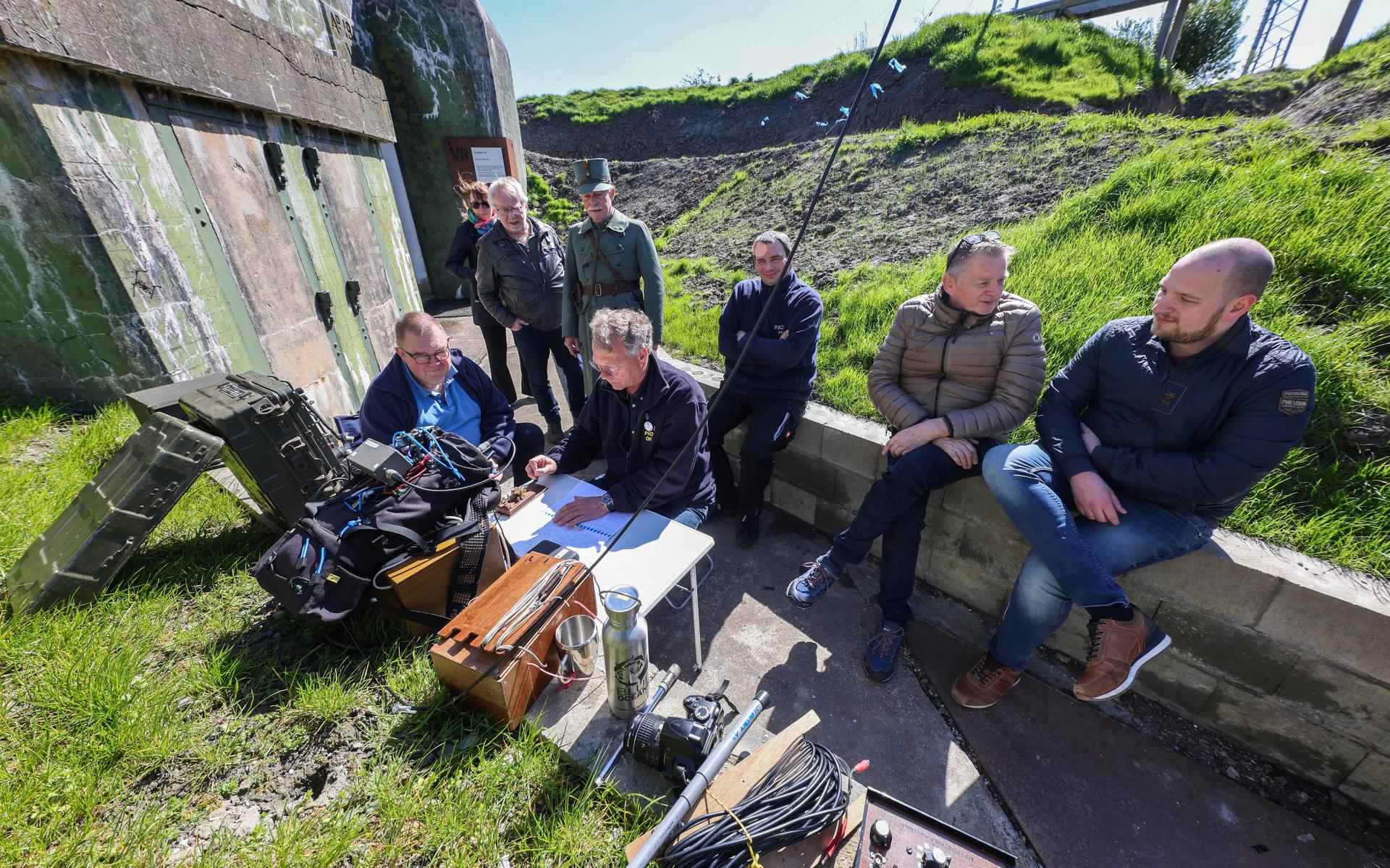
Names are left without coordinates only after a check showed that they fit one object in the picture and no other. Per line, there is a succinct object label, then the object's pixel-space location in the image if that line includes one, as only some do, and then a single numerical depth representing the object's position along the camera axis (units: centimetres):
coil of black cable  143
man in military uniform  388
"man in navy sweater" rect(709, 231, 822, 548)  319
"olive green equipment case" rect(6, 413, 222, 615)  227
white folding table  206
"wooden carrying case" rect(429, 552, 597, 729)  180
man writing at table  251
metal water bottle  172
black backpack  212
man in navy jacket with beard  194
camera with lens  160
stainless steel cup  194
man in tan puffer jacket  248
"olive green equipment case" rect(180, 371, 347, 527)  258
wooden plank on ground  153
